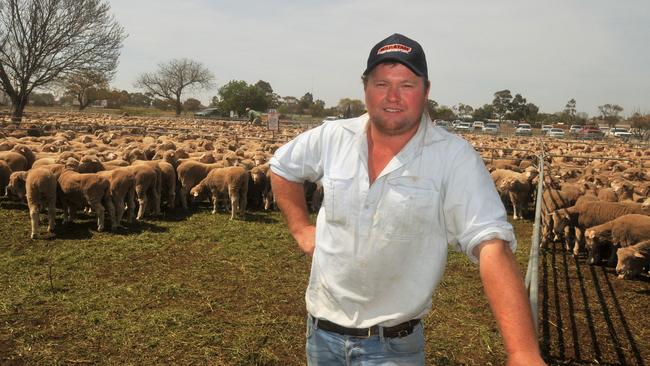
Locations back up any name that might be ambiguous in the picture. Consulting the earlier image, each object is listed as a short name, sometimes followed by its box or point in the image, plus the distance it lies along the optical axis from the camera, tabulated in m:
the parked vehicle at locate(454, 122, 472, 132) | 50.75
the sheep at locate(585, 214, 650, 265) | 8.85
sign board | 25.78
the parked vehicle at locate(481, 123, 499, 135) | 50.60
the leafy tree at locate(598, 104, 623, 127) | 84.25
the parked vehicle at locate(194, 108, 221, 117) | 73.62
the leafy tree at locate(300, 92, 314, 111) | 89.12
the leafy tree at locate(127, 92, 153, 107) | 92.69
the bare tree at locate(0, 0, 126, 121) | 28.64
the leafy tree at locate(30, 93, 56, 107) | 82.36
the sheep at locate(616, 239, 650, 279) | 8.23
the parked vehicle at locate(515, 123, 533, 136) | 49.78
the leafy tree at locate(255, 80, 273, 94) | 109.09
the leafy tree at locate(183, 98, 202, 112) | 85.94
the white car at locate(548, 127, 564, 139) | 47.78
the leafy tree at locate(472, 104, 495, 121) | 88.00
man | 1.94
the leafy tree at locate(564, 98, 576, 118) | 96.46
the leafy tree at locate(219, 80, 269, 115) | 72.69
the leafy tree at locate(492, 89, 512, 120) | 86.06
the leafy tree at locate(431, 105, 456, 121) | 73.58
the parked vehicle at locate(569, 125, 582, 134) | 51.62
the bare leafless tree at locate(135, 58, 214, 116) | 67.12
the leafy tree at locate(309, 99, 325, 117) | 77.88
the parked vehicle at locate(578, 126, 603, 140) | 46.32
